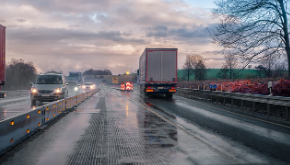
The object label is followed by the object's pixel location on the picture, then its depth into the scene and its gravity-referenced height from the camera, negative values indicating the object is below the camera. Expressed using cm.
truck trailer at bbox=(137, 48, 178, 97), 2539 +106
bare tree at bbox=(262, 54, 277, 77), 1818 +136
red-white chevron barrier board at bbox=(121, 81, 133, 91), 5091 -66
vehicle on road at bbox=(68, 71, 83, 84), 4419 +99
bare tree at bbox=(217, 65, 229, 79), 6690 +205
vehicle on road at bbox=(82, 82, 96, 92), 6092 -75
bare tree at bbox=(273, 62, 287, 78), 3394 +164
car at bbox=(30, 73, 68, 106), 1817 -43
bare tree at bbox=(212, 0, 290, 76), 1791 +355
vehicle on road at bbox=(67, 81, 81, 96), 3457 -68
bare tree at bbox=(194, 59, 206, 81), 6862 +261
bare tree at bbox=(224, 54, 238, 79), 1832 +138
